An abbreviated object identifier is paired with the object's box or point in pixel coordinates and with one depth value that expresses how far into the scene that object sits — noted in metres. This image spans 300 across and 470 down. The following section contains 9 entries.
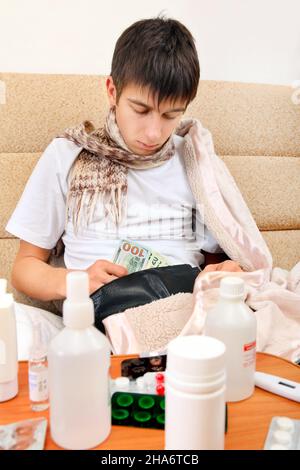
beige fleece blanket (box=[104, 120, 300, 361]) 0.83
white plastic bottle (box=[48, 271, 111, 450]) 0.46
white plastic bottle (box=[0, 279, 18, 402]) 0.56
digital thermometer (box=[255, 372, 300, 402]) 0.59
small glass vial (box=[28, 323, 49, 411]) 0.57
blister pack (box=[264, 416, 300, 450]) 0.49
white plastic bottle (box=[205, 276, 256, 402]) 0.57
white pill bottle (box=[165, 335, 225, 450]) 0.42
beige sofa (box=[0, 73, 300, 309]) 1.21
